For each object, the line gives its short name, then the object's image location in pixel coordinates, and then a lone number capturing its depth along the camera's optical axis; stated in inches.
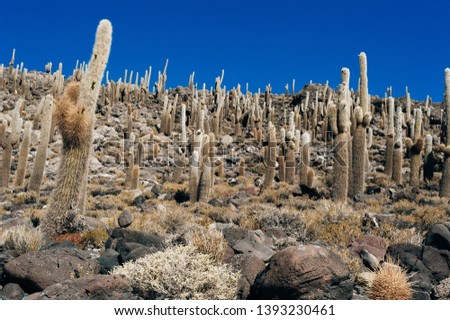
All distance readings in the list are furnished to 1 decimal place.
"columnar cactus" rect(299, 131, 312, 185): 890.7
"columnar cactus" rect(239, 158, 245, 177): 1048.2
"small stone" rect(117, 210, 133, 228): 420.5
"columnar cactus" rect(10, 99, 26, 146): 907.3
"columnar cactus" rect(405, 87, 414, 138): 1122.8
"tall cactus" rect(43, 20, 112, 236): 397.4
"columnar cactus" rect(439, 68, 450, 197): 713.6
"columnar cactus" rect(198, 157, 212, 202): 746.9
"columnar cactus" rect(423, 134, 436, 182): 871.1
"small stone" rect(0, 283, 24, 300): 233.1
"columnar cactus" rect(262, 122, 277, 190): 866.8
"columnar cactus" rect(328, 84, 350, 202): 682.8
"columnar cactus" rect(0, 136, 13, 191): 855.7
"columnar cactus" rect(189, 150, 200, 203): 761.6
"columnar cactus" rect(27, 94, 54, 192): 781.5
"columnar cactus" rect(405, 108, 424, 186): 831.1
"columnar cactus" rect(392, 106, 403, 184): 872.3
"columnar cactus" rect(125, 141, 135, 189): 908.6
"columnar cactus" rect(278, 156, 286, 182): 927.7
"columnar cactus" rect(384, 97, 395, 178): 922.1
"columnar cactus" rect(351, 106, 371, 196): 721.0
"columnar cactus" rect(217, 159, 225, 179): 1028.2
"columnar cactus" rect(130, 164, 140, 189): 869.2
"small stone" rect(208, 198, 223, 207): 688.5
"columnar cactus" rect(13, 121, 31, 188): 868.0
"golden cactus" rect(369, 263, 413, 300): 229.1
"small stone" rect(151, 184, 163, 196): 826.8
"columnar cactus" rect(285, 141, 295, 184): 920.9
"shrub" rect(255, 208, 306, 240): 417.7
